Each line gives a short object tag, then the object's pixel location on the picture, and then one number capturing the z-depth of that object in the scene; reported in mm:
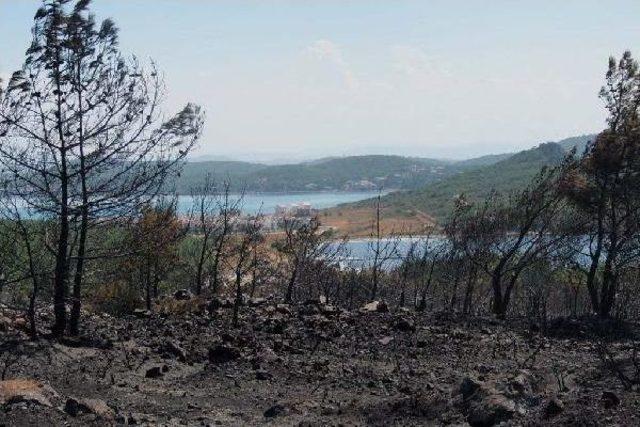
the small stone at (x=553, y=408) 8469
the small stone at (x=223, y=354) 12805
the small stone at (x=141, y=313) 17922
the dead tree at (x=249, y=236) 33031
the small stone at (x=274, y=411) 9547
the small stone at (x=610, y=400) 8414
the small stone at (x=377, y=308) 18977
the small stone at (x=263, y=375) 11802
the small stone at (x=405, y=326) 16500
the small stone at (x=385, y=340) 15045
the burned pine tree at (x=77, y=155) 12945
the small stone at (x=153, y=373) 11688
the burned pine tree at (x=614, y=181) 21438
